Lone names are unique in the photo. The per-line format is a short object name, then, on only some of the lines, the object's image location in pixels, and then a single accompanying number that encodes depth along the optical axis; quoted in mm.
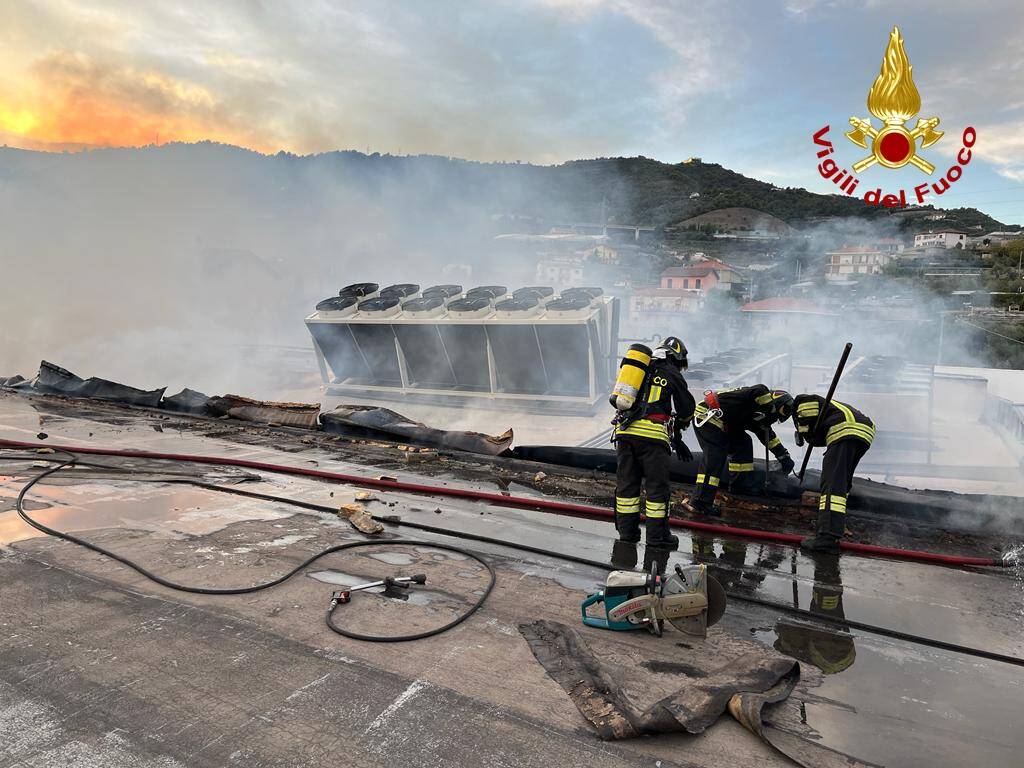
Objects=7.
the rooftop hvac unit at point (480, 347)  11992
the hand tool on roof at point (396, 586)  3436
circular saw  2971
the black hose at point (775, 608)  3127
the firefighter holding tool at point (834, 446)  4543
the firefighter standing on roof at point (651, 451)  4422
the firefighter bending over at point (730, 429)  5355
